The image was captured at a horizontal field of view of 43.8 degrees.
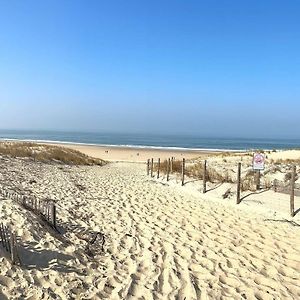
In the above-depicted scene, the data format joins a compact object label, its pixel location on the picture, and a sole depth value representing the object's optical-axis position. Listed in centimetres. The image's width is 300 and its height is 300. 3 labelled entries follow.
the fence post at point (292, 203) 1051
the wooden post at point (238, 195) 1252
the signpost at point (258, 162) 1369
